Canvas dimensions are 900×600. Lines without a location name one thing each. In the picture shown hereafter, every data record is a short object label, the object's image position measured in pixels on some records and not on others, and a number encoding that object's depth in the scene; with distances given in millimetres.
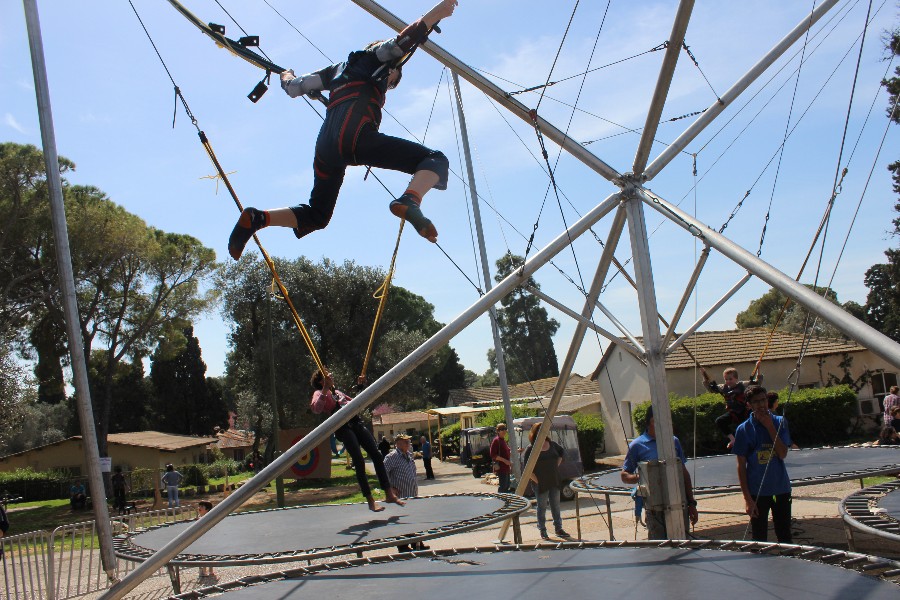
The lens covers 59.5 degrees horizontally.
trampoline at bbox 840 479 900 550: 3502
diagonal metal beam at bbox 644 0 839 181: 4473
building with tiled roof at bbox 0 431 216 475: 28594
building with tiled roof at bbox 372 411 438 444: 44634
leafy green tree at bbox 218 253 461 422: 22562
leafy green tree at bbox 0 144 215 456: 17984
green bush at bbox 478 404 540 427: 20038
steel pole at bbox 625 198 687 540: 4316
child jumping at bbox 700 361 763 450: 6215
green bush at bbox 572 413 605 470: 18062
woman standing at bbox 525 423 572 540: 8016
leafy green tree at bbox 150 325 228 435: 41094
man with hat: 7840
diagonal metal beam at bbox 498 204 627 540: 4688
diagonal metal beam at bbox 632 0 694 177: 3711
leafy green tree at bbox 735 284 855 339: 40662
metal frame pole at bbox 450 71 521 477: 7398
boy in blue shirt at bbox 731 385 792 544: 4469
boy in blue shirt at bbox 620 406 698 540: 5688
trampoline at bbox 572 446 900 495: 6316
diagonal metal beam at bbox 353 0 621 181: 3896
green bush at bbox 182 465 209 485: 26469
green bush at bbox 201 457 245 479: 30900
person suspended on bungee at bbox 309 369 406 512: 4887
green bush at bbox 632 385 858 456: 15984
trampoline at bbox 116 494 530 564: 4500
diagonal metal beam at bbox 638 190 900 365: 2371
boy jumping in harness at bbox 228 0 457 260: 3105
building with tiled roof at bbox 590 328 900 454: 18875
